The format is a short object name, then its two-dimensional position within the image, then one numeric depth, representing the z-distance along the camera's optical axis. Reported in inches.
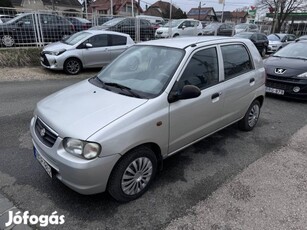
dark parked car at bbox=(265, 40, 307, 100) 248.7
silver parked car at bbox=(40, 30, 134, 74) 339.0
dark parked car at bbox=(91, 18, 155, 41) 503.5
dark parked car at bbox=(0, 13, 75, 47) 404.2
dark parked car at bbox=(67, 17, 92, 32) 480.1
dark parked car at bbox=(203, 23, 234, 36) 764.0
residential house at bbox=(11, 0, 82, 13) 1804.9
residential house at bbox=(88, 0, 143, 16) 2025.0
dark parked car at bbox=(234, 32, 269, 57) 596.7
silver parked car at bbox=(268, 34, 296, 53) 667.0
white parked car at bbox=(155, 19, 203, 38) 675.2
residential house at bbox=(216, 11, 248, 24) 2957.4
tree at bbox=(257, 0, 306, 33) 1380.4
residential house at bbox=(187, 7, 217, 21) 2488.9
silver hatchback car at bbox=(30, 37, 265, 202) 93.3
